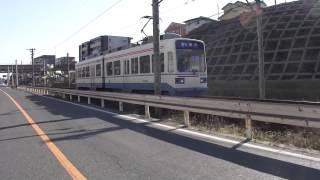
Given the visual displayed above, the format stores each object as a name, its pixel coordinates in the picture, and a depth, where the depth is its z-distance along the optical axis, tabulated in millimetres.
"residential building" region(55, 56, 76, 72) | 71725
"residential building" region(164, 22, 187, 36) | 57517
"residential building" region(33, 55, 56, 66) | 100989
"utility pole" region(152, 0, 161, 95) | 11354
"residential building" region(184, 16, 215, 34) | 56478
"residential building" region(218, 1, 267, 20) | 49331
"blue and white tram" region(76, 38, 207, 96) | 12795
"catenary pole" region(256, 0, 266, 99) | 14281
